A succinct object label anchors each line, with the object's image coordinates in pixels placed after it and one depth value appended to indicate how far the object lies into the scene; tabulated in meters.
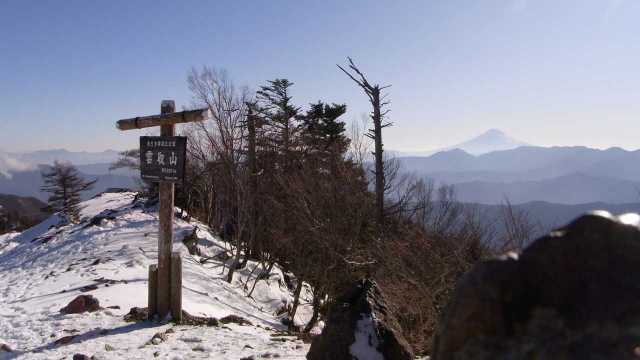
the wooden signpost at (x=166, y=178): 7.80
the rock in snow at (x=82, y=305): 8.52
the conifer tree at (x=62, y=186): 39.81
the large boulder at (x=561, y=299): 2.34
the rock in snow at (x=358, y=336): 5.21
